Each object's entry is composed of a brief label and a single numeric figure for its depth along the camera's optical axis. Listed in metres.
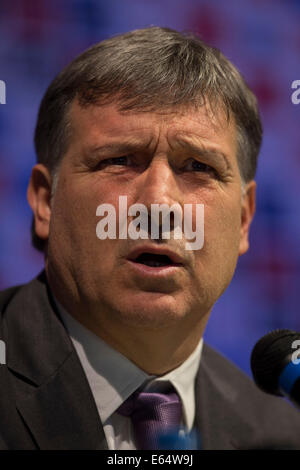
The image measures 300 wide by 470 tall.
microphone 2.04
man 2.13
